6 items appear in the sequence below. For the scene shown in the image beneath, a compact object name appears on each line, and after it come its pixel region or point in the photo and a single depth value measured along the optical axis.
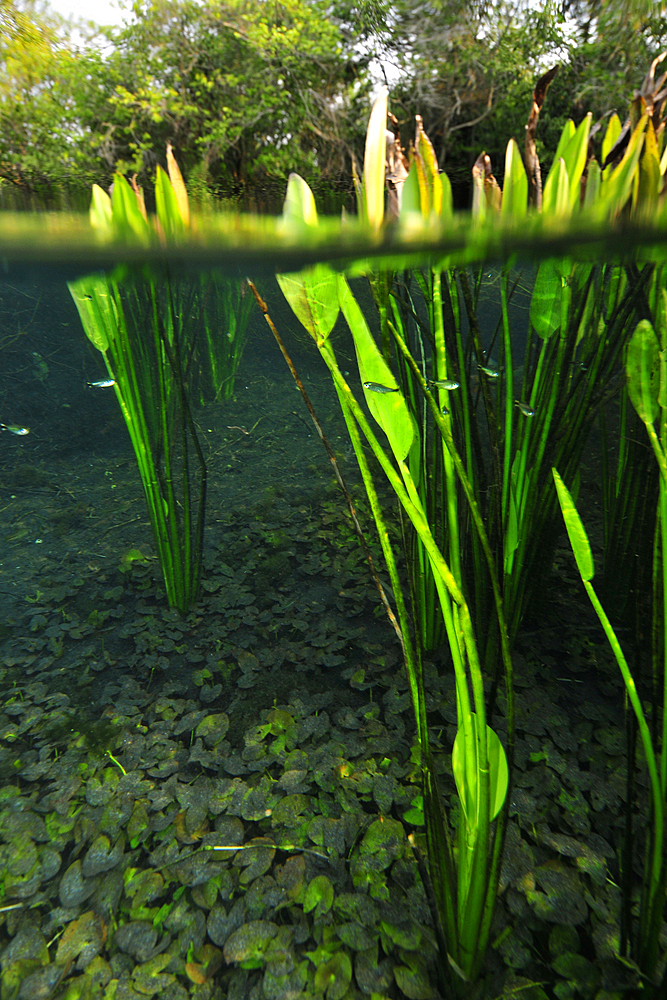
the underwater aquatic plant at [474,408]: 0.65
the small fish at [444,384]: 0.68
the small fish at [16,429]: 1.18
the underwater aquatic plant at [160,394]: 1.11
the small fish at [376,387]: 0.62
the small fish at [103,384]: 1.06
